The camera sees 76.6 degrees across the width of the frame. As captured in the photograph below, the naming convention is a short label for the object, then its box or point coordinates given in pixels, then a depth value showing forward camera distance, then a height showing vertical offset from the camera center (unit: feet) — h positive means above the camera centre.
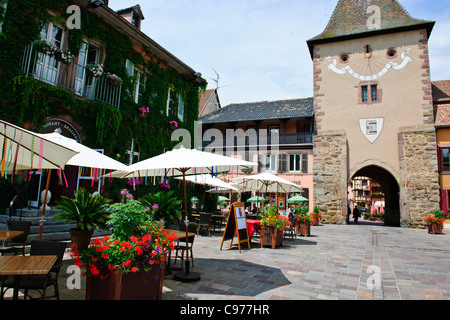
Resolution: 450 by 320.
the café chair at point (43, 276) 9.88 -2.92
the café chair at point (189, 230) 17.12 -2.04
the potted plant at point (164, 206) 16.60 -0.45
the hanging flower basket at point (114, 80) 32.91 +13.43
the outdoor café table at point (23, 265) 8.16 -2.28
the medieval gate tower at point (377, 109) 62.85 +23.50
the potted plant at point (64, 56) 27.34 +13.25
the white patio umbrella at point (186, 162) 14.98 +2.08
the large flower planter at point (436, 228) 49.57 -2.76
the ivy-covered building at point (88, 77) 24.81 +12.82
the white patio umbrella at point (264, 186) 34.52 +2.32
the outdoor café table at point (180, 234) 16.57 -2.11
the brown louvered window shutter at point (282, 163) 80.15 +11.52
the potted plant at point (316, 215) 58.21 -2.03
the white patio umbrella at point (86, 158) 15.49 +2.07
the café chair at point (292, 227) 33.04 -2.60
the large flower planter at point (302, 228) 37.63 -2.98
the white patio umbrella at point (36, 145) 10.09 +1.76
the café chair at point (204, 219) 33.74 -2.24
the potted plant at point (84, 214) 14.01 -1.01
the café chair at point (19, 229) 16.22 -2.15
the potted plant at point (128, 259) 9.73 -2.20
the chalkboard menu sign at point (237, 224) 24.89 -1.98
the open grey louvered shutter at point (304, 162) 77.26 +11.52
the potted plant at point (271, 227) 26.78 -2.22
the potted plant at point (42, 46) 25.63 +13.16
